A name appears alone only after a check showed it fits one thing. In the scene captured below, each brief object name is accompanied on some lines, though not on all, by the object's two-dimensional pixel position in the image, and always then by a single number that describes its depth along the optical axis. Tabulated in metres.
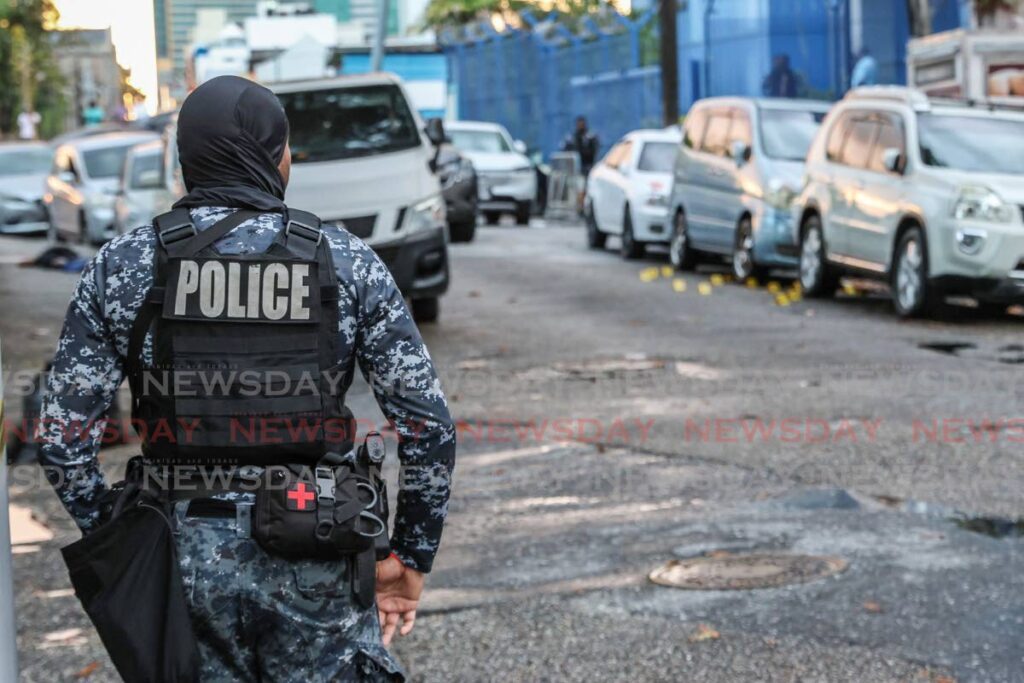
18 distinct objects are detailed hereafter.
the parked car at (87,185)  26.61
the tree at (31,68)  51.47
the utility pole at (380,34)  38.81
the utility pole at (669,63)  29.16
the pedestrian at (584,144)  34.28
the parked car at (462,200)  24.55
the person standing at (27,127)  59.44
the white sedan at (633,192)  22.41
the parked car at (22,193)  32.28
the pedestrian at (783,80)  32.06
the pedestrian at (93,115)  61.24
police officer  3.23
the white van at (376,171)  13.78
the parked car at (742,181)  18.59
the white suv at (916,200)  14.23
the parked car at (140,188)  20.08
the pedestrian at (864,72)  27.52
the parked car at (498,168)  30.61
